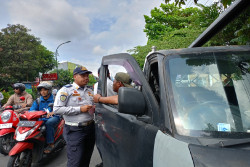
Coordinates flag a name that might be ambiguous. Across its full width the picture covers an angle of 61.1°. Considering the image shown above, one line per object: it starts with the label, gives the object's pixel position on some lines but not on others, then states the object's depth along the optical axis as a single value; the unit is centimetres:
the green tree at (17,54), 3139
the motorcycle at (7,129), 443
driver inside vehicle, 232
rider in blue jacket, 415
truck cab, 123
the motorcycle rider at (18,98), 537
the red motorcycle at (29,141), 351
